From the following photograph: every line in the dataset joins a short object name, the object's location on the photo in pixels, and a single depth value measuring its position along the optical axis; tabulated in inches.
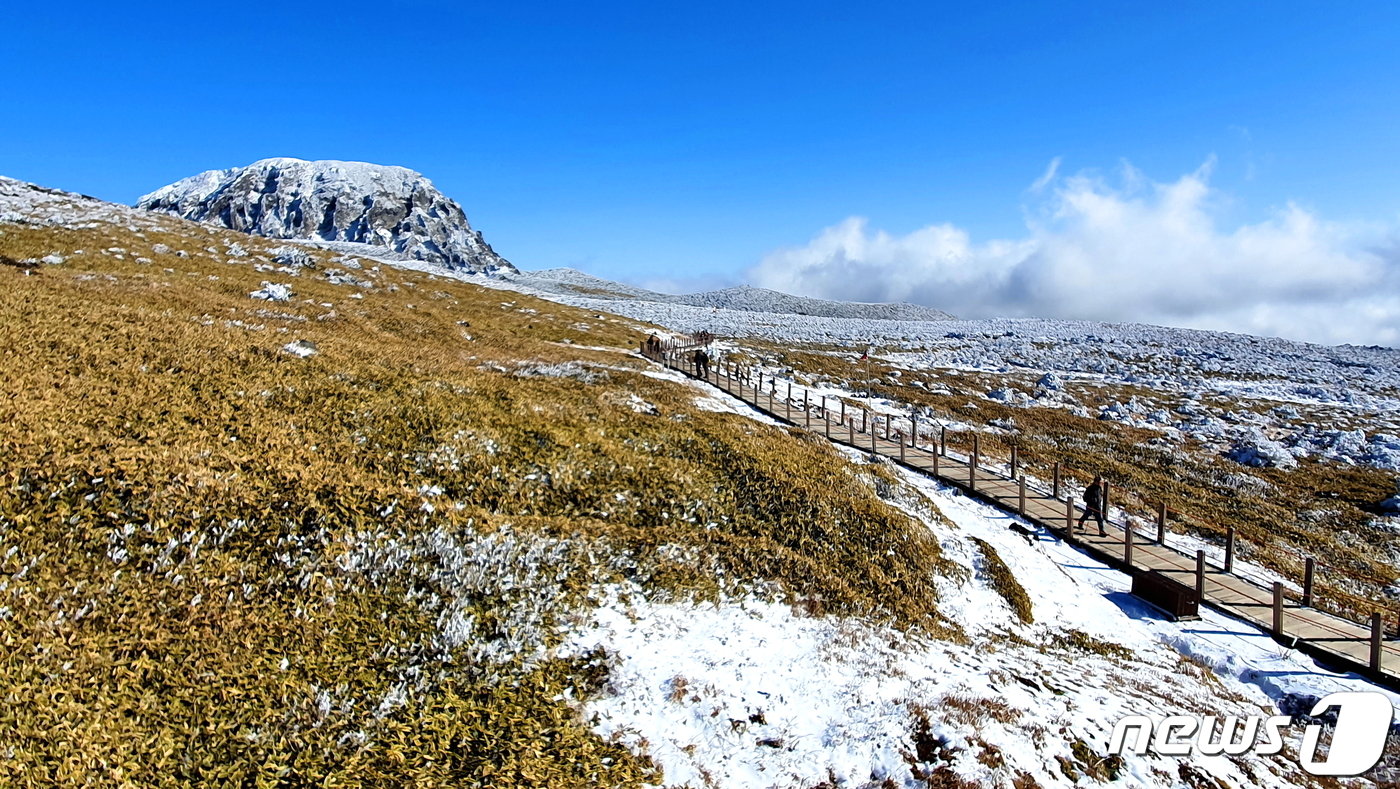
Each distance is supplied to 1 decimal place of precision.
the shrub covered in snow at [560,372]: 1160.2
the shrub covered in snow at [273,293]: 1397.1
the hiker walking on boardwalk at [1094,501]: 842.2
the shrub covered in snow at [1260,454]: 1430.9
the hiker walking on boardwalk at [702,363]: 1642.5
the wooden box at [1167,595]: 652.7
